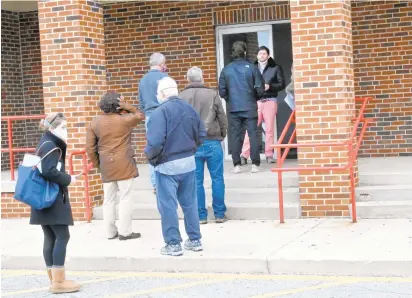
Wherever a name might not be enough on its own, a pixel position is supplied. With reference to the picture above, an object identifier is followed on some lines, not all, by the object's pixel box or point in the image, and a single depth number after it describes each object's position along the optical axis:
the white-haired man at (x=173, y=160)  10.63
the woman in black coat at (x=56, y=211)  9.50
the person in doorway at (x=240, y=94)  14.60
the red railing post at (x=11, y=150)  14.76
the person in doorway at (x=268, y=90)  15.77
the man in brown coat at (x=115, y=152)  11.97
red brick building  13.12
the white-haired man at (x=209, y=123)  12.72
